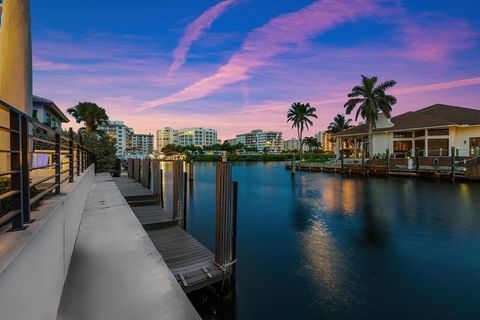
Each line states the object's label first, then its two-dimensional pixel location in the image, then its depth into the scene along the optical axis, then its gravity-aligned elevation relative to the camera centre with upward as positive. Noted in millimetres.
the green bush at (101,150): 22328 +638
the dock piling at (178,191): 10055 -1373
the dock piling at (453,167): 27562 -1203
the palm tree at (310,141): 112188 +6692
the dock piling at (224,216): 5855 -1400
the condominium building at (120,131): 126544 +12925
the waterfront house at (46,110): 19862 +4053
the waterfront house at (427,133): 33469 +3440
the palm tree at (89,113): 33625 +5833
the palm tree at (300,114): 54909 +9073
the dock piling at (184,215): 9977 -2346
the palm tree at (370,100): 36844 +8107
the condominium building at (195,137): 176250 +14128
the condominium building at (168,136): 186012 +15182
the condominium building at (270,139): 193625 +13235
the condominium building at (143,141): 172912 +11244
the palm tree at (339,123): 69812 +9055
